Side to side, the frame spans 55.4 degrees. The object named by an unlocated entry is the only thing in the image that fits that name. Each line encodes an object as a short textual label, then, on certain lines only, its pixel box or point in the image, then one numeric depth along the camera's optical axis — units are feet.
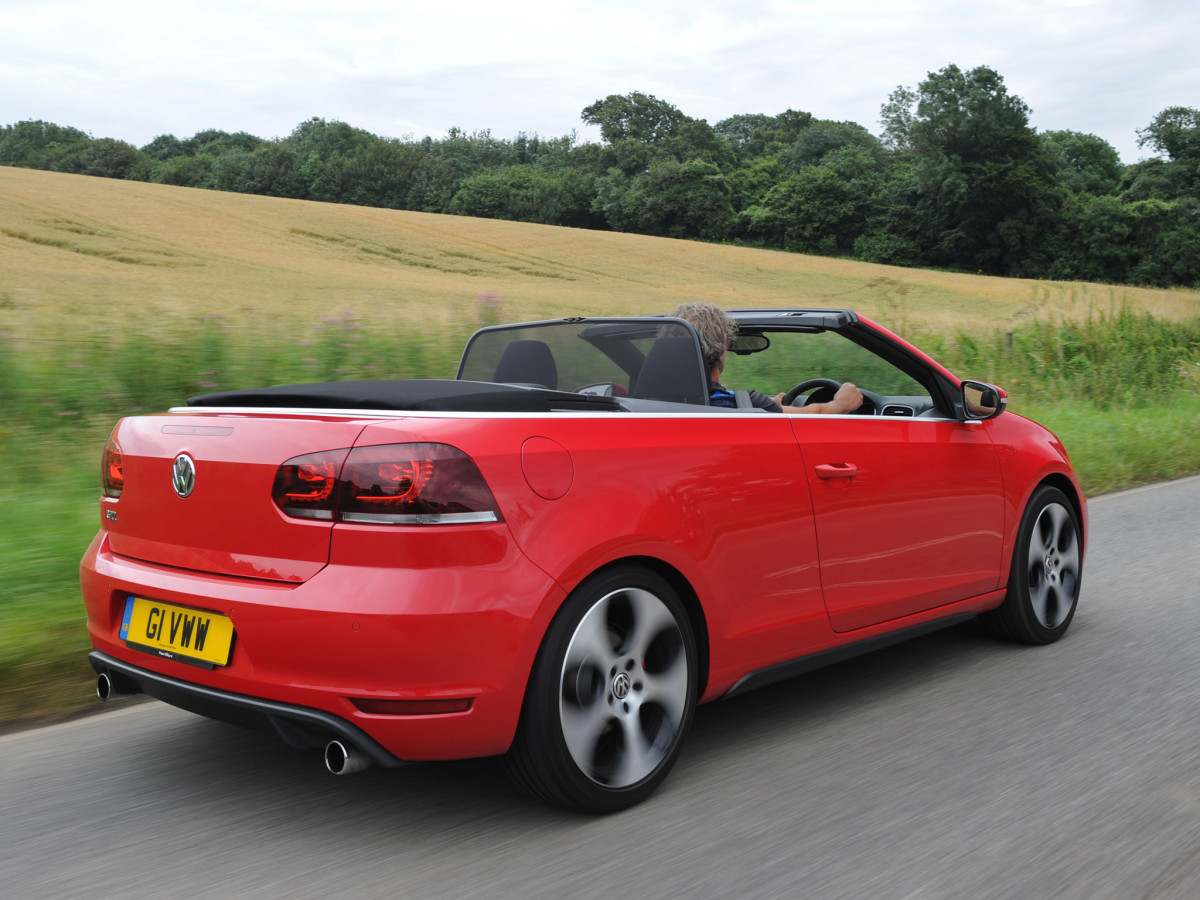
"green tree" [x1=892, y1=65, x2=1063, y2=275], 231.50
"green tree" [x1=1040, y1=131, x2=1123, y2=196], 271.08
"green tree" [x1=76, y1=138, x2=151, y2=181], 210.79
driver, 12.51
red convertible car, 8.87
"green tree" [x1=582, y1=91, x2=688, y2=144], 346.95
